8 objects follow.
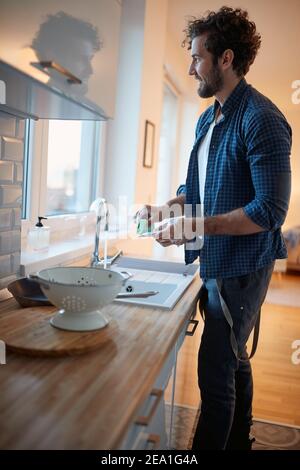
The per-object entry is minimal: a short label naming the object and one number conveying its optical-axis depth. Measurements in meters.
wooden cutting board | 0.96
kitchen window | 2.02
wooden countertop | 0.67
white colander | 1.03
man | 1.33
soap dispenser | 1.81
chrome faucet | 1.90
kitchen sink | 1.44
